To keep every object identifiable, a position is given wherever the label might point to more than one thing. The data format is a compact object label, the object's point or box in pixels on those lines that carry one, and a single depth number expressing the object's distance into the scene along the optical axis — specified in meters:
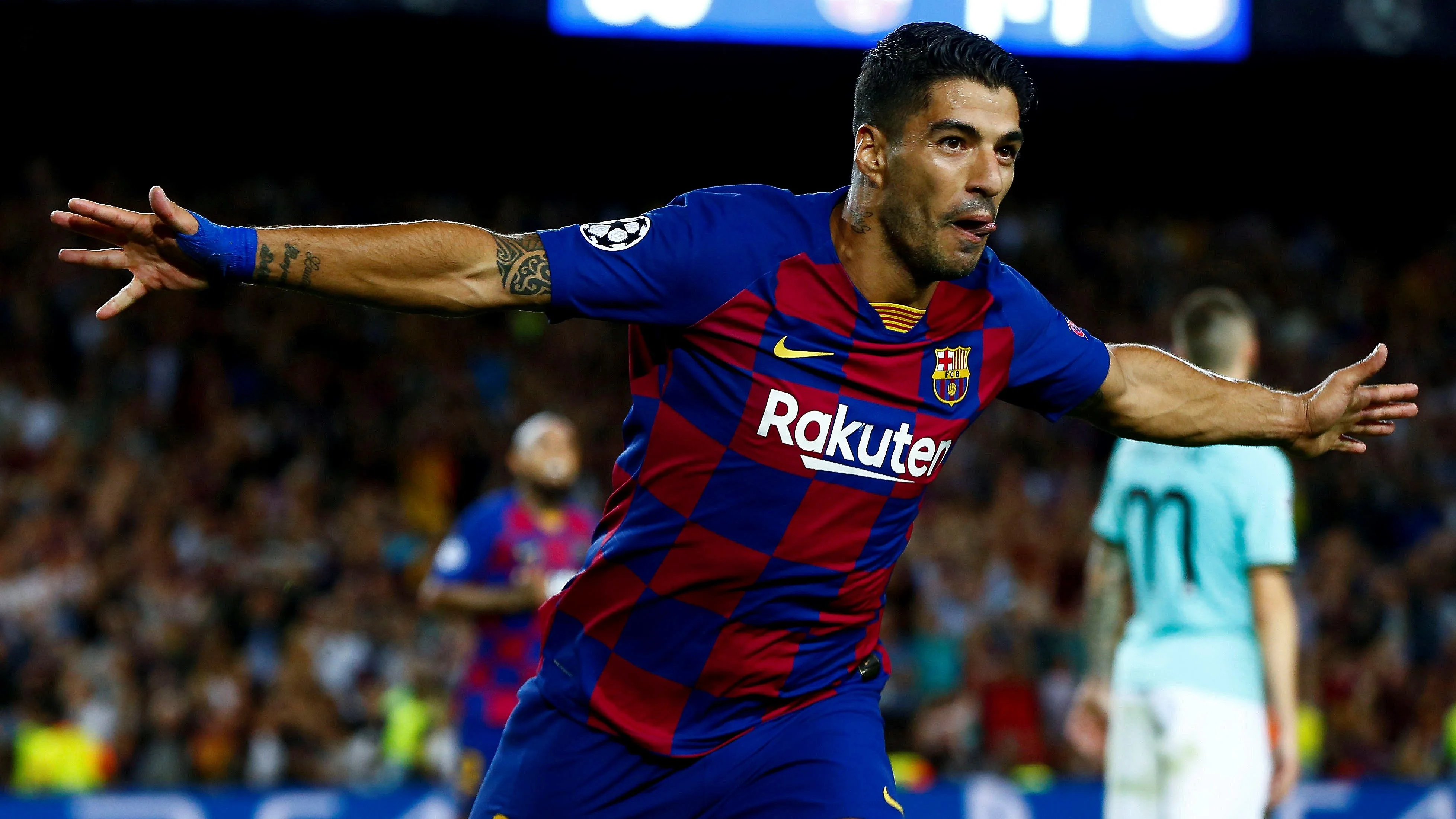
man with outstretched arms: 6.11
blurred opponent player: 9.00
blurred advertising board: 13.74
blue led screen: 20.50
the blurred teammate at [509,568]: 12.99
